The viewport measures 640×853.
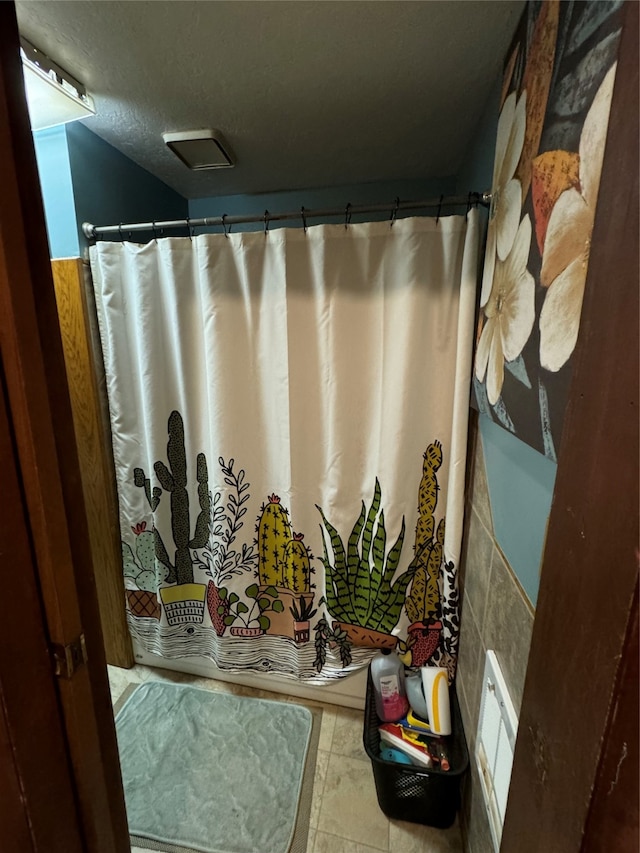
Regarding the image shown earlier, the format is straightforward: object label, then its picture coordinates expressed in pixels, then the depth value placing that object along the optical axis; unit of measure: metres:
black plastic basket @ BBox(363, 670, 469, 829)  1.09
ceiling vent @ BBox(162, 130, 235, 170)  1.30
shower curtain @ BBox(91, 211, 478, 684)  1.18
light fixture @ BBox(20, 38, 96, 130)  0.93
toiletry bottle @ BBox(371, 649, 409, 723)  1.26
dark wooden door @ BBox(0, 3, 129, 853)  0.47
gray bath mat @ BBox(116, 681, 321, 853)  1.15
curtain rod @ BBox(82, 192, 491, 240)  1.07
